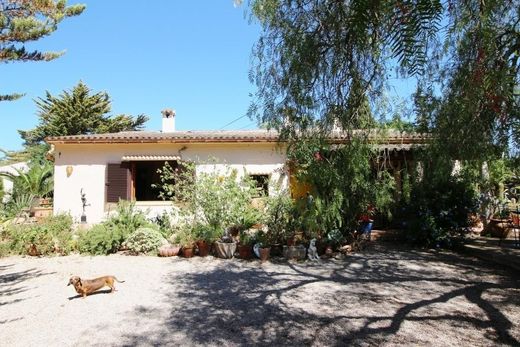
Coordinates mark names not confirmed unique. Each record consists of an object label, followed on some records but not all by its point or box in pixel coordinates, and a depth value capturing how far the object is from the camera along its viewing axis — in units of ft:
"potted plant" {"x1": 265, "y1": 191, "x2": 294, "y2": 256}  33.25
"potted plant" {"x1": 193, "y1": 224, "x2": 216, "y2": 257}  33.30
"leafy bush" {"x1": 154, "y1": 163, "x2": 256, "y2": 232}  35.24
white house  43.37
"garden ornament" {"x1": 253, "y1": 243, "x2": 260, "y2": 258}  31.81
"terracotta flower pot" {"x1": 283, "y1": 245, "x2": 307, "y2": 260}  31.60
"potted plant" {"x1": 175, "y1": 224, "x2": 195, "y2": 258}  33.03
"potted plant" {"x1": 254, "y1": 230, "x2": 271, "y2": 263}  31.58
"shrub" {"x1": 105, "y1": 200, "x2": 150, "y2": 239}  35.58
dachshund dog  21.27
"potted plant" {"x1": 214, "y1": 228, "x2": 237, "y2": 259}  32.58
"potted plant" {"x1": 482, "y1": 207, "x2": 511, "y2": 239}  37.81
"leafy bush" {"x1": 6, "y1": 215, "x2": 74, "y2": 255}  33.99
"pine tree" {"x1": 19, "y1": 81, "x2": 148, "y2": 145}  99.35
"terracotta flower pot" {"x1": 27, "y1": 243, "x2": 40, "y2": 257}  33.83
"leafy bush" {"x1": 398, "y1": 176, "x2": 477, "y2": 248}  33.88
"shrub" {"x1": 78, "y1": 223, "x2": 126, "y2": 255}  33.45
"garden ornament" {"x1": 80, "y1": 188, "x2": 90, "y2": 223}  43.44
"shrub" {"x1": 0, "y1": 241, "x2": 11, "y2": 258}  33.91
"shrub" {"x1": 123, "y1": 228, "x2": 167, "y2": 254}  33.86
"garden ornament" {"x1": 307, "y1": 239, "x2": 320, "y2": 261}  31.58
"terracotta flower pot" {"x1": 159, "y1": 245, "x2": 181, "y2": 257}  33.27
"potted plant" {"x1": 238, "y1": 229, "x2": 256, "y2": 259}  32.24
